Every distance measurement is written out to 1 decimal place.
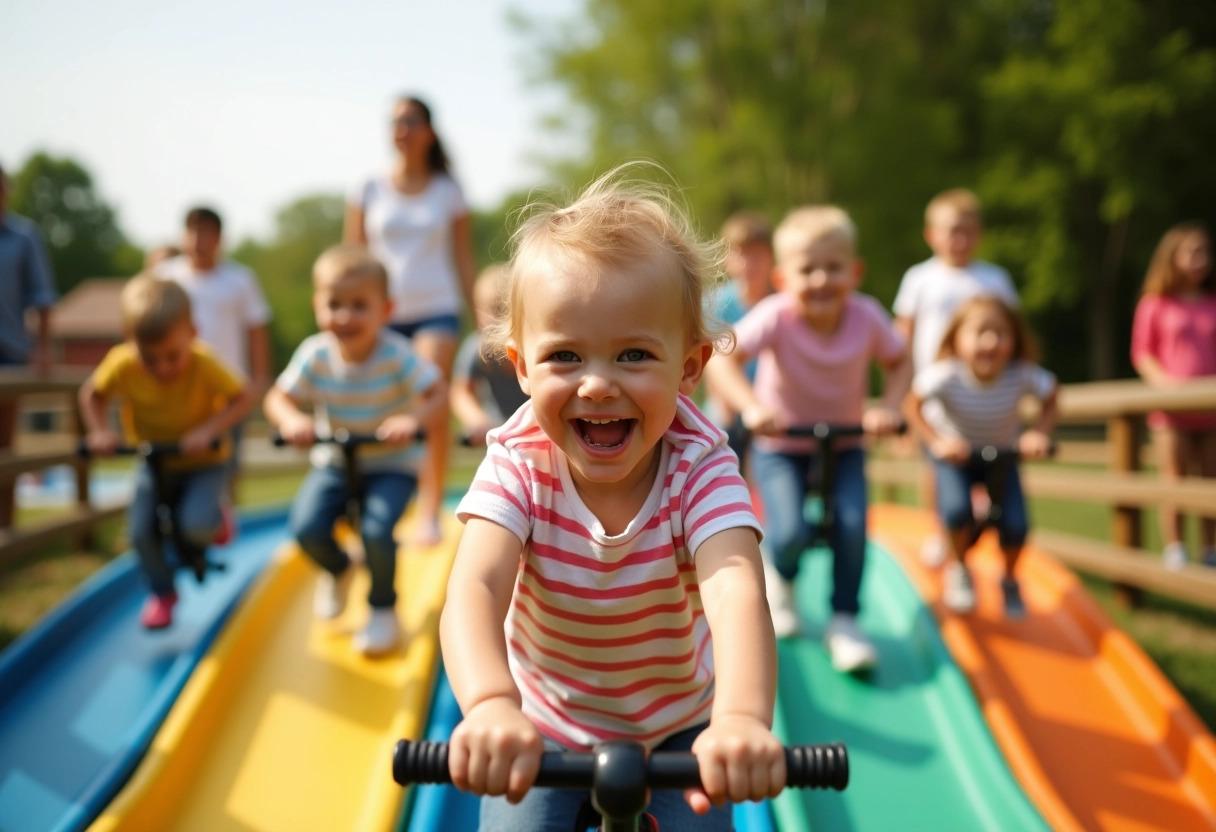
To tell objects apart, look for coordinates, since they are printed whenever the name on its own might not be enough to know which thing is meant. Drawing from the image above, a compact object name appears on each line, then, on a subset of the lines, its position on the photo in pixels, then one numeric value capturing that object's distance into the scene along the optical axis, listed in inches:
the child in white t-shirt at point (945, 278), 201.8
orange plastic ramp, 108.7
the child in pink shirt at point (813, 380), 136.9
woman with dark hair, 181.5
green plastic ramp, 103.9
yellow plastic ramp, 103.9
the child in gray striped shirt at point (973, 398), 152.2
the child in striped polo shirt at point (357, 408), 135.9
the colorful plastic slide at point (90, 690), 107.9
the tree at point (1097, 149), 682.2
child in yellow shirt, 142.2
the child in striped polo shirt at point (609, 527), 63.9
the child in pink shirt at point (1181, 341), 225.9
